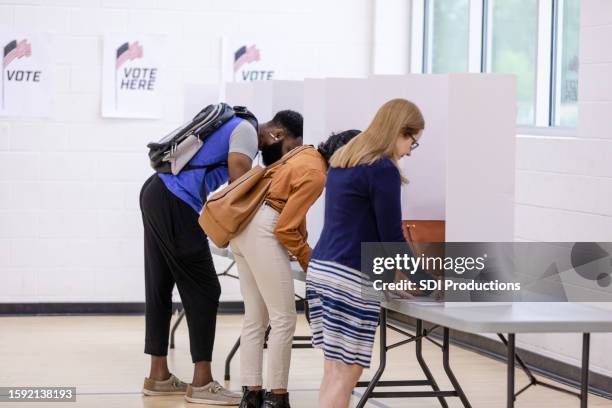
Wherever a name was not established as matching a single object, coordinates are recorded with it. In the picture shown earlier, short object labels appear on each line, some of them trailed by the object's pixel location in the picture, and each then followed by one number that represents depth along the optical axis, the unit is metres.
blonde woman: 5.94
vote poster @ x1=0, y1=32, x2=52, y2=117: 12.19
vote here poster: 12.38
